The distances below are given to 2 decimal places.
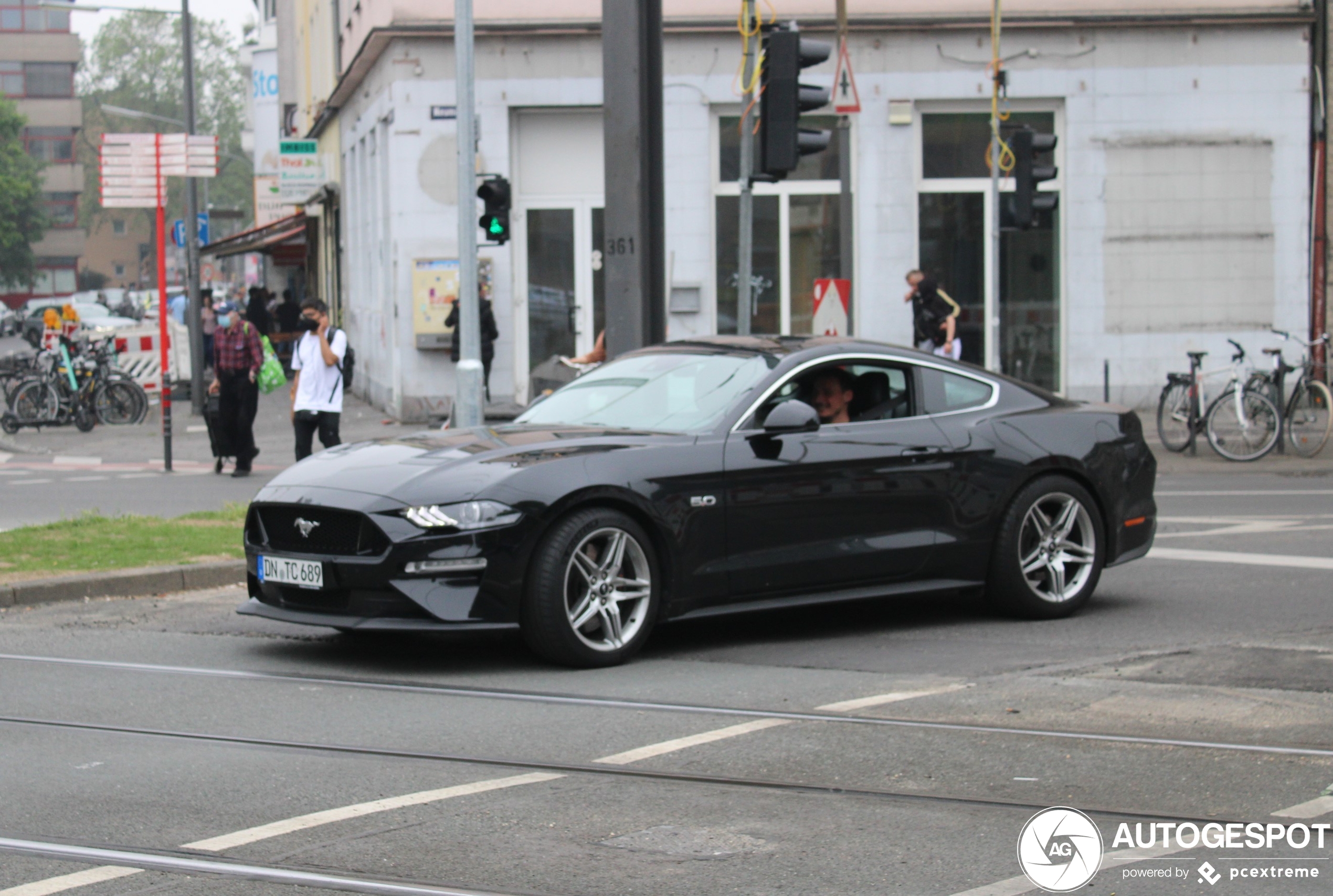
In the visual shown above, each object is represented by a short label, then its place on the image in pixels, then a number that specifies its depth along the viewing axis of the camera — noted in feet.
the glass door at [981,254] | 80.43
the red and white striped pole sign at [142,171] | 62.59
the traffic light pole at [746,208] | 54.29
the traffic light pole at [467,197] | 50.37
